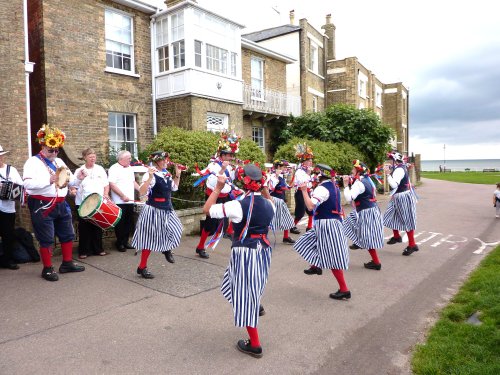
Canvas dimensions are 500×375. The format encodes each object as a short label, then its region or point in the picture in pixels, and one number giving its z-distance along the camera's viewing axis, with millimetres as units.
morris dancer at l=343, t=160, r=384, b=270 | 6859
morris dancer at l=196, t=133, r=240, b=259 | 6623
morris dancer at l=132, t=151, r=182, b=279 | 5914
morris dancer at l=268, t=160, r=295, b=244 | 8789
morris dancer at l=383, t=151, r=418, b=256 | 8109
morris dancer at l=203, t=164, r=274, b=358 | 3807
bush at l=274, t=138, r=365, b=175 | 16088
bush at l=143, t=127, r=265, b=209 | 10281
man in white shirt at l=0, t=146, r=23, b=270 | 6129
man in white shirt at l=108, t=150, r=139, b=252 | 7344
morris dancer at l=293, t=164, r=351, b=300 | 5395
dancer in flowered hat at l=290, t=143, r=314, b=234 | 7953
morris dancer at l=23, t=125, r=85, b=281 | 5656
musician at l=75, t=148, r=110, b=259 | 6797
